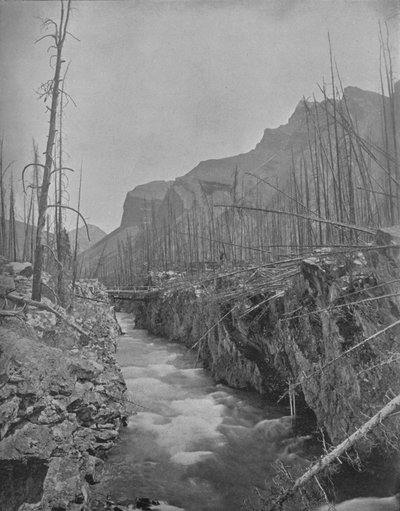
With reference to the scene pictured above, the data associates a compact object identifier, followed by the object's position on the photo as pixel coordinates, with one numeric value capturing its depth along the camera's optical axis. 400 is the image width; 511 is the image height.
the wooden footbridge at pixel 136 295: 18.43
